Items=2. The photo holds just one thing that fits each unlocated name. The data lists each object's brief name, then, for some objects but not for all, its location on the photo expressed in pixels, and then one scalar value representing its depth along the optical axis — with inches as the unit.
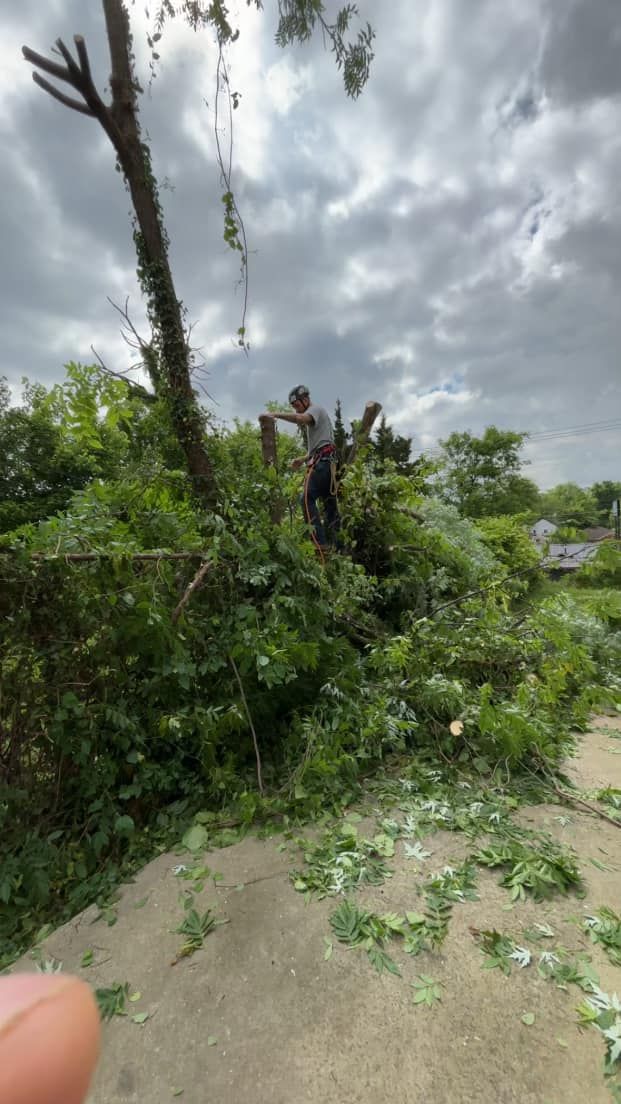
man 186.7
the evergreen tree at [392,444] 979.9
